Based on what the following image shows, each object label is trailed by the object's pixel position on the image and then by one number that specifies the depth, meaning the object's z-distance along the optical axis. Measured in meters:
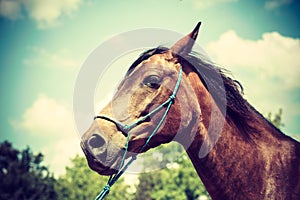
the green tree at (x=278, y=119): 29.37
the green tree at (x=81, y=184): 39.65
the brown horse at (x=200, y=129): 3.38
